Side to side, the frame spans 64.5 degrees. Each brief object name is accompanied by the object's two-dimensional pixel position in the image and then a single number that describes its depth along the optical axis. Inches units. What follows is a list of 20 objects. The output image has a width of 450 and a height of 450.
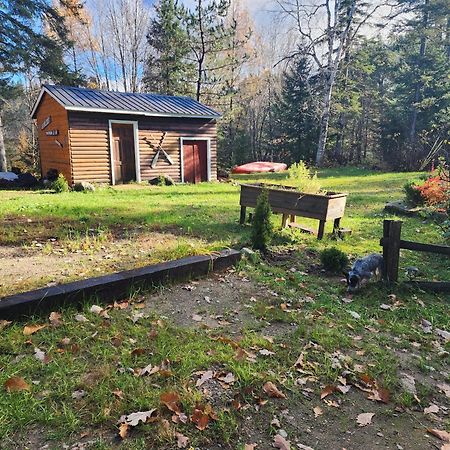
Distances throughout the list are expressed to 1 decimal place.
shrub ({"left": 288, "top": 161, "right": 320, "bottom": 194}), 253.9
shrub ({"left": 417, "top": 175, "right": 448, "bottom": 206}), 319.1
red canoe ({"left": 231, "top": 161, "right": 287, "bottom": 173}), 879.7
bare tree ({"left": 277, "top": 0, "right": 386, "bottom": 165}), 824.9
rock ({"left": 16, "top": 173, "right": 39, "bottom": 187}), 562.3
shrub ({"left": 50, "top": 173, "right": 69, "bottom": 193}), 498.0
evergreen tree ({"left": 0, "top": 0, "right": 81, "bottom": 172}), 595.2
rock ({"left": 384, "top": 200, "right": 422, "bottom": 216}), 356.5
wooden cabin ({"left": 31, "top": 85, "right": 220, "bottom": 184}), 530.9
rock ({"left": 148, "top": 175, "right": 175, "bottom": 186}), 599.5
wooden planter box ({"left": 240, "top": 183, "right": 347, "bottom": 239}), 242.2
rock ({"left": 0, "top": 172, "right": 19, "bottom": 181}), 561.0
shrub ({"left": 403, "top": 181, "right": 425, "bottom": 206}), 366.3
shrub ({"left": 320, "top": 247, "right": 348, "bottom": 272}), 193.1
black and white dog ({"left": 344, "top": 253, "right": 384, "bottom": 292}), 167.5
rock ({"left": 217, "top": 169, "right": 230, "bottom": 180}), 733.4
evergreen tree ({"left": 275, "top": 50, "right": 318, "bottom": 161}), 997.8
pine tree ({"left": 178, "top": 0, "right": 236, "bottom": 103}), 869.8
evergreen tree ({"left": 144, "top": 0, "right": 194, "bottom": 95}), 892.6
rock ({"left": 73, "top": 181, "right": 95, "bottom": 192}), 504.4
